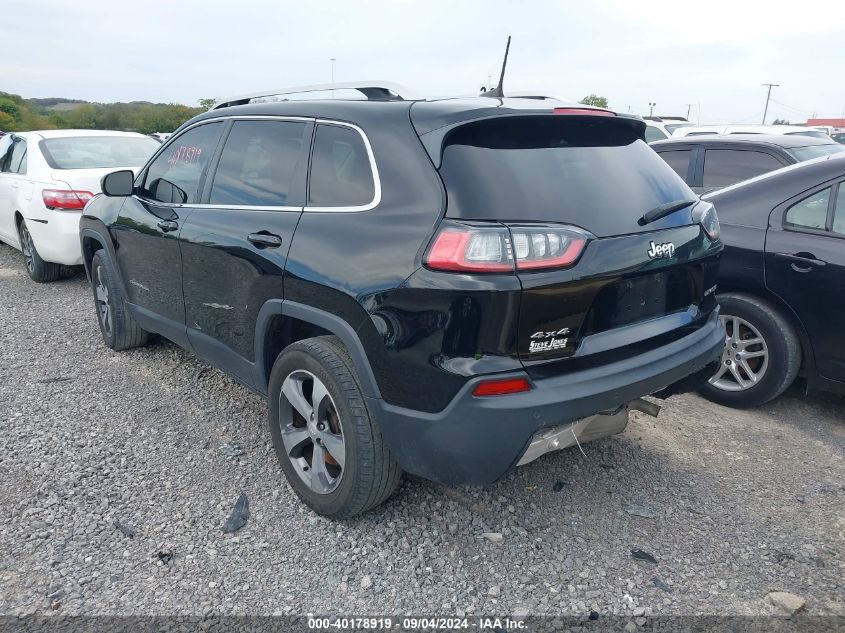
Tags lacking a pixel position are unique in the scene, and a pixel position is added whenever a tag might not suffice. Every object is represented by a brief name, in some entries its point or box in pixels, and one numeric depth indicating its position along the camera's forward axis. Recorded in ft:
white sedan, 20.85
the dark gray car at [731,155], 20.15
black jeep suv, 7.29
